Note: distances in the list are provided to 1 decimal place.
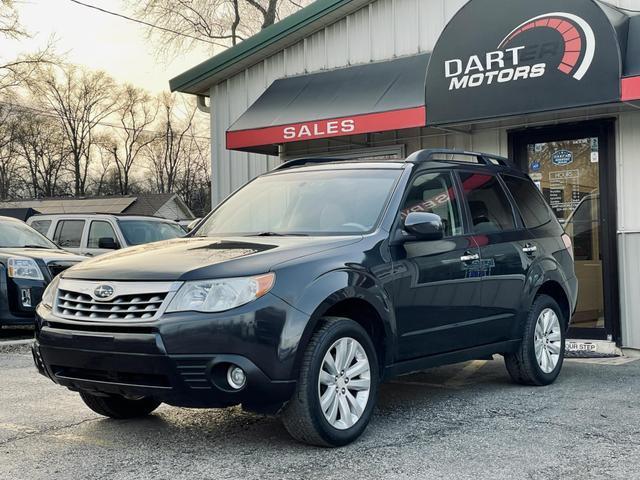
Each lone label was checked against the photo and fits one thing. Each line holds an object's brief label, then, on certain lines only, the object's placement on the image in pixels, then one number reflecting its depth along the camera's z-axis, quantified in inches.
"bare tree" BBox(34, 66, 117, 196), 2559.1
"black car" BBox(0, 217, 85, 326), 389.7
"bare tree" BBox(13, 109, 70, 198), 2527.1
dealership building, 333.4
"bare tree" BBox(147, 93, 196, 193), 2785.4
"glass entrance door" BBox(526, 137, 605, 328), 371.6
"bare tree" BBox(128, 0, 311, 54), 1296.8
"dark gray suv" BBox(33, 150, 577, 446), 172.4
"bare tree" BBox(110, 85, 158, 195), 2700.8
